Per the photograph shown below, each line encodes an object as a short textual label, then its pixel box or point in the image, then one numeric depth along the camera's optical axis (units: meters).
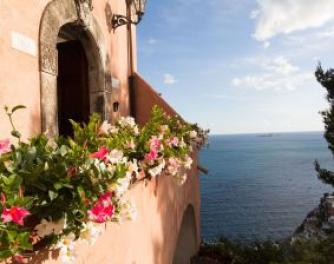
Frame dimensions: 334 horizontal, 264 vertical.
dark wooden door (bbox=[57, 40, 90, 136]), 6.07
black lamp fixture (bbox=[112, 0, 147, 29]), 6.50
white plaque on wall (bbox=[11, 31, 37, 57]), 3.79
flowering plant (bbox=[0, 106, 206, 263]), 1.54
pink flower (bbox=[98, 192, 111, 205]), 2.00
